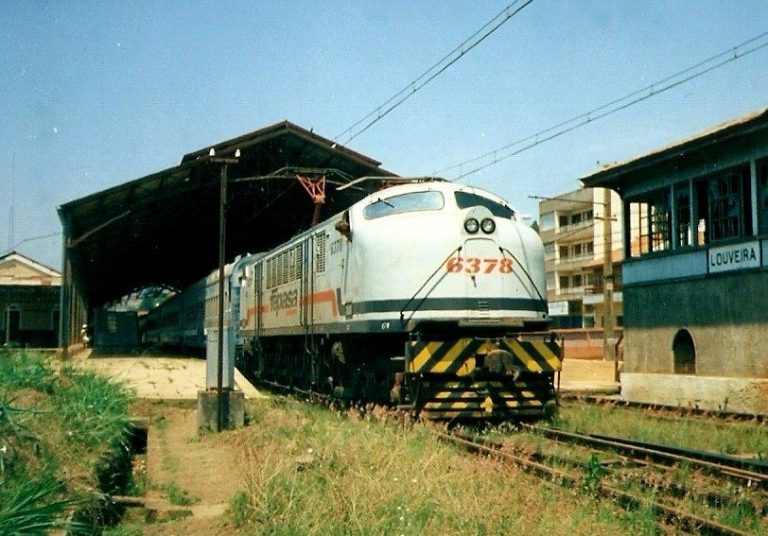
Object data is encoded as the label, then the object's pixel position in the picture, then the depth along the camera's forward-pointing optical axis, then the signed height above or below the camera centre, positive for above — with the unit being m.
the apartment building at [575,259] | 53.81 +4.73
